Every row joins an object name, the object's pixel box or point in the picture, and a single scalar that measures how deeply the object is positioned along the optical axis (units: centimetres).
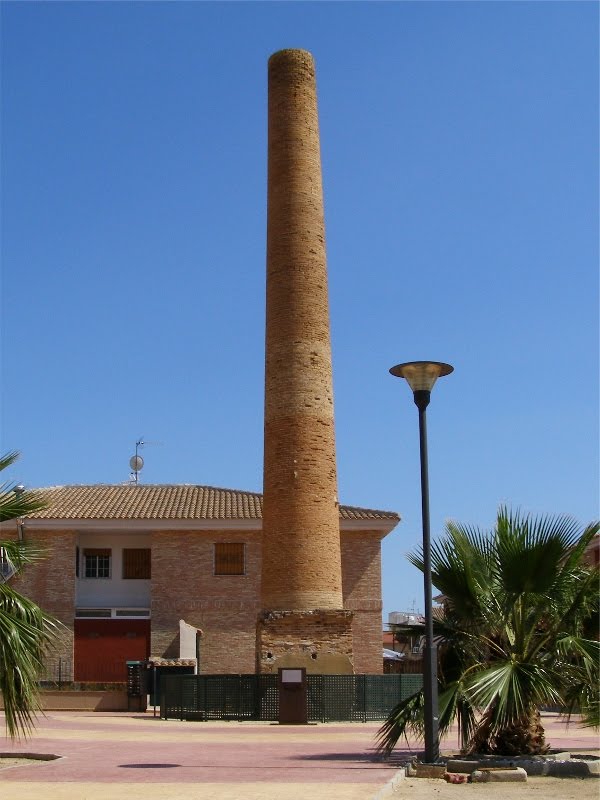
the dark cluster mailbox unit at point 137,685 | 3091
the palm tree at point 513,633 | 1395
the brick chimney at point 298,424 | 2777
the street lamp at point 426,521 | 1355
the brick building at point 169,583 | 3841
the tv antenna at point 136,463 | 4856
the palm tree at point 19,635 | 1295
